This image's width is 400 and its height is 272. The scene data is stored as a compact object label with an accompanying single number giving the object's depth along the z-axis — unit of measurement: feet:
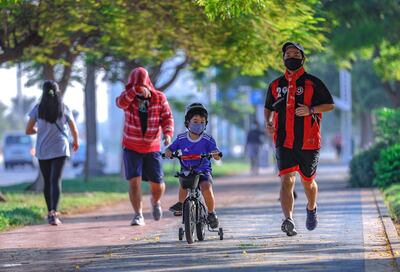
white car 174.60
